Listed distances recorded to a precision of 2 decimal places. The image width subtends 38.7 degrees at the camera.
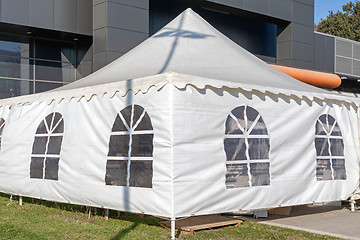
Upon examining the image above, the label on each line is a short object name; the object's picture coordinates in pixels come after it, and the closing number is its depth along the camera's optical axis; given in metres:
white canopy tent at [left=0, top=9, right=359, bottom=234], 7.56
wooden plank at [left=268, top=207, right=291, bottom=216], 9.93
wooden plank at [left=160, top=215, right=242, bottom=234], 7.96
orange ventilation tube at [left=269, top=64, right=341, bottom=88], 20.88
